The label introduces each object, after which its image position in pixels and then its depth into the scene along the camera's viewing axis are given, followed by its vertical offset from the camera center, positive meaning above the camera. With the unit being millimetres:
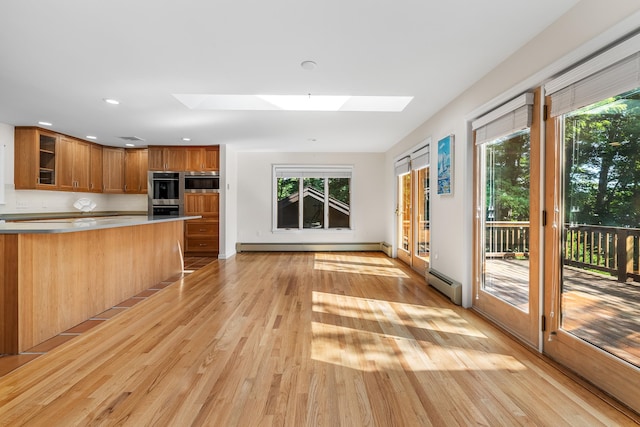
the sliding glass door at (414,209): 4914 +75
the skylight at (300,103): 4199 +1487
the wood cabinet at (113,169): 6711 +921
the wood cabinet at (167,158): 6609 +1138
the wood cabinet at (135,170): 6941 +932
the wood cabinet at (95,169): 6398 +895
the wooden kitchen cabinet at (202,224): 6625 -244
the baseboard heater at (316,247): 7418 -807
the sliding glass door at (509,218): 2471 -39
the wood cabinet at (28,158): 5223 +898
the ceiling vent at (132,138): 5875 +1402
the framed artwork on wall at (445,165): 3797 +609
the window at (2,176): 4996 +560
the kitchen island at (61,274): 2346 -574
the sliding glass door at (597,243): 1757 -180
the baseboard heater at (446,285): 3537 -873
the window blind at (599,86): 1691 +768
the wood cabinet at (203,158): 6633 +1148
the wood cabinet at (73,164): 5695 +908
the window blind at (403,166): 5693 +909
